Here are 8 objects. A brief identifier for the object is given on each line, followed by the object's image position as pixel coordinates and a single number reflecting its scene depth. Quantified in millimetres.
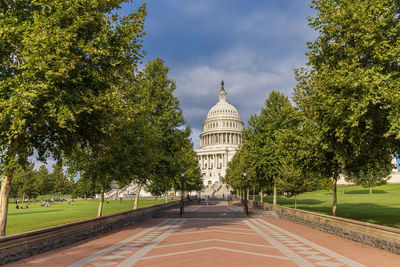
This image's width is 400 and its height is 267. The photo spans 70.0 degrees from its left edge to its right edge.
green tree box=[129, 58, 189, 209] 28922
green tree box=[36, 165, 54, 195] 90625
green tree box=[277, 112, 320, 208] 17438
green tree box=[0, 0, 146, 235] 10867
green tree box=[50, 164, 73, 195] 102875
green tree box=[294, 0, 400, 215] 12336
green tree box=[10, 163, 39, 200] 81875
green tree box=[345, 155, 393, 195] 63091
